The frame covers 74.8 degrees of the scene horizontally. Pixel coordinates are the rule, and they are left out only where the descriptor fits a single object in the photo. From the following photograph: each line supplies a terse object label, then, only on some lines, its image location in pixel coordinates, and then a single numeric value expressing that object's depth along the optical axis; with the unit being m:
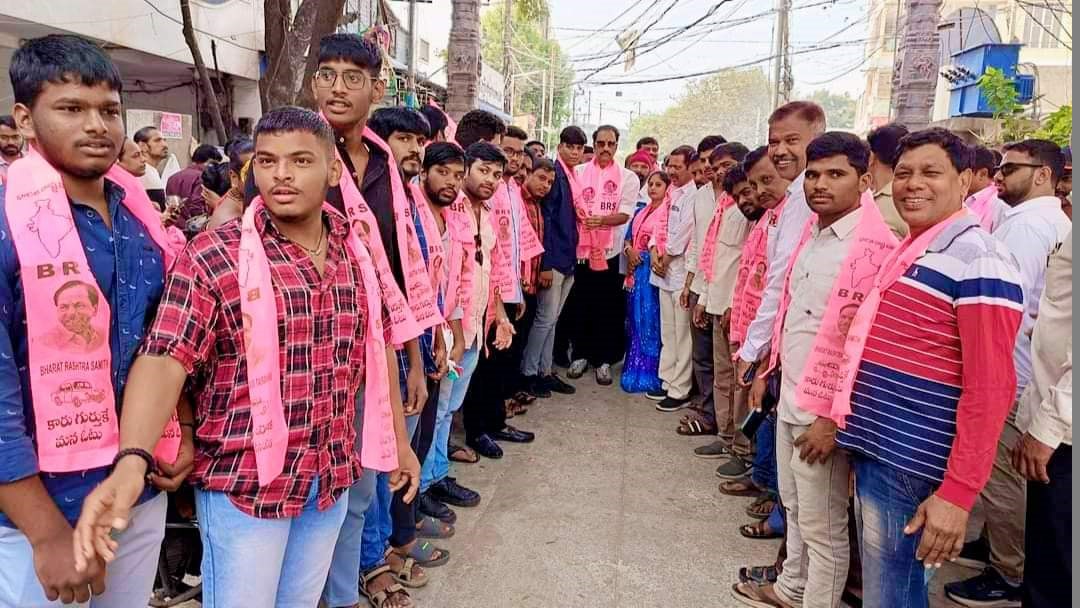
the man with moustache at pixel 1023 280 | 3.10
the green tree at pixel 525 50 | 40.88
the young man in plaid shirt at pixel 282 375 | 1.59
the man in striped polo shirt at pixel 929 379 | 1.97
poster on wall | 8.64
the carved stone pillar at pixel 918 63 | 6.83
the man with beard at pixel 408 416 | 2.87
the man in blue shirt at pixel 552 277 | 5.71
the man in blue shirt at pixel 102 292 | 1.39
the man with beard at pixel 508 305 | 4.57
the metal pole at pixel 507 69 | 20.33
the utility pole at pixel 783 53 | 18.80
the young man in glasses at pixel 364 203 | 2.38
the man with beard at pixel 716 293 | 4.66
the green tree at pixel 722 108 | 64.69
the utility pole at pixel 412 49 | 14.26
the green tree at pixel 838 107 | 79.25
